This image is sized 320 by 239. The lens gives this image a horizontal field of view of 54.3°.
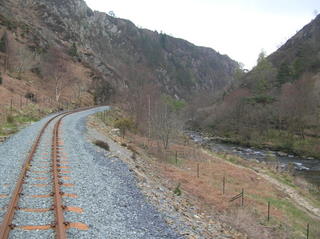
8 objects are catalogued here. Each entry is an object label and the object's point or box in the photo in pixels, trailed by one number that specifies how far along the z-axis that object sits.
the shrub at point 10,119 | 26.51
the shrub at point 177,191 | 14.16
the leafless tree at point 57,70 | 67.05
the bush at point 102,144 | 18.43
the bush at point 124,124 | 38.59
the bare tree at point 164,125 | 33.80
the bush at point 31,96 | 45.29
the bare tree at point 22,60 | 61.51
